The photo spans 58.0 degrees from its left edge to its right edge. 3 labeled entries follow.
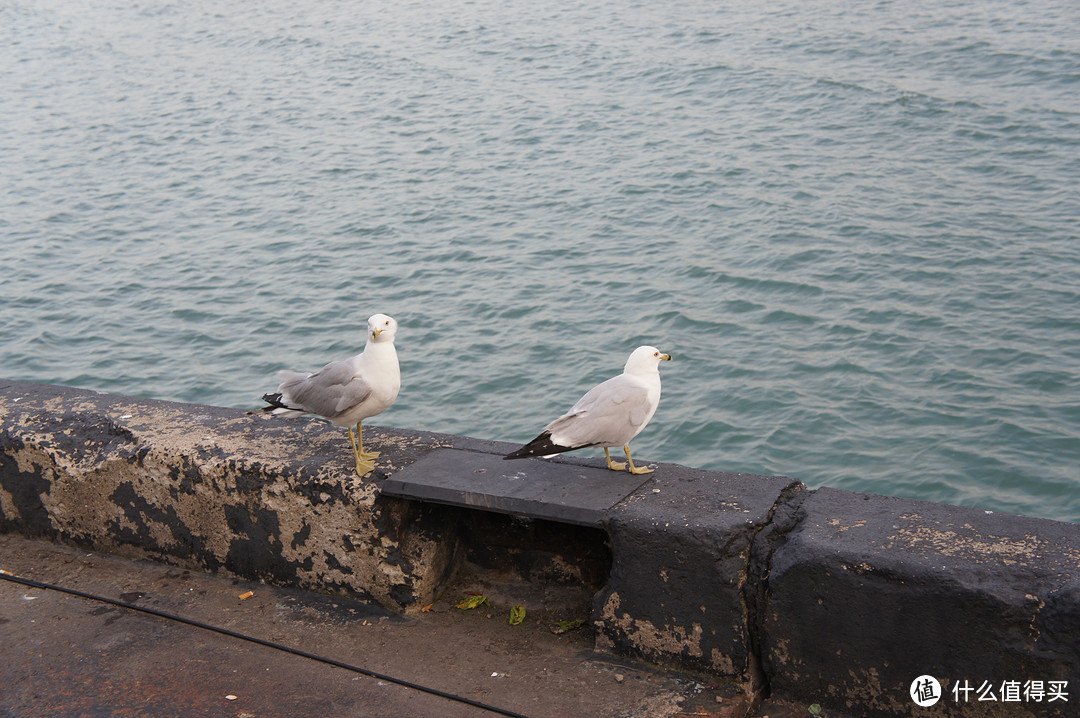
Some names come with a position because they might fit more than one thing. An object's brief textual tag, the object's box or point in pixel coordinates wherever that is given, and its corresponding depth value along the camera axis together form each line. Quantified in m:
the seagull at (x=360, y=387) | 3.70
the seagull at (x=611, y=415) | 3.41
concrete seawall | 2.74
